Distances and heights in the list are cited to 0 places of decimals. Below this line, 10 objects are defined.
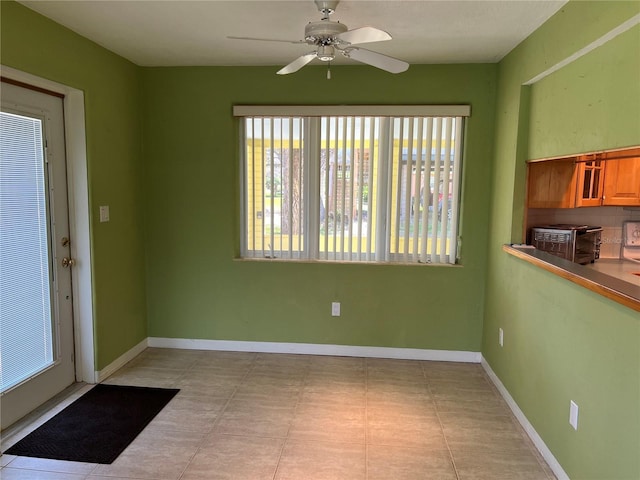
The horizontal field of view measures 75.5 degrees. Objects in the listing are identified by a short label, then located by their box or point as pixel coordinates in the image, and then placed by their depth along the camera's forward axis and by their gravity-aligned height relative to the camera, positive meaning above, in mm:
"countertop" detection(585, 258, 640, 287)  2875 -448
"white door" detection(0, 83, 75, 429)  2420 -345
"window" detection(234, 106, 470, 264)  3428 +218
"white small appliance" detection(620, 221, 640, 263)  3551 -253
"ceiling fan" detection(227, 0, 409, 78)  1872 +783
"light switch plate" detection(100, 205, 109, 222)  3074 -83
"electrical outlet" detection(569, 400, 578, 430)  2002 -1006
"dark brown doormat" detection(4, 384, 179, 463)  2309 -1381
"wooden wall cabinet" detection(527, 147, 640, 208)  2955 +199
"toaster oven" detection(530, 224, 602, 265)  2986 -238
